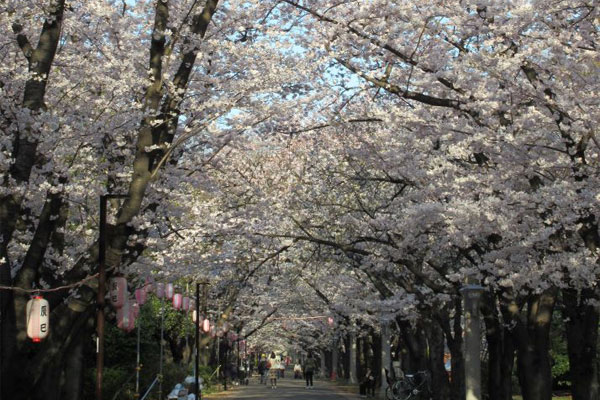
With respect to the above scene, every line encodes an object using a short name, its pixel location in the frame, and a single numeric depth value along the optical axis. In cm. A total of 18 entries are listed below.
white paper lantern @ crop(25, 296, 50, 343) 1460
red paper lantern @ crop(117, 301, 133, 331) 2119
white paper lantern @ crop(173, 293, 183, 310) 3105
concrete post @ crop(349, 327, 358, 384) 5425
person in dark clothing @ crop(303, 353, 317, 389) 5169
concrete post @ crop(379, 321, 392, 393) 3594
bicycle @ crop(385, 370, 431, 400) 2942
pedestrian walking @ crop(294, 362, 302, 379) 8152
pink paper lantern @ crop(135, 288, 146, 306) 2497
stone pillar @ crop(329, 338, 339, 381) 7428
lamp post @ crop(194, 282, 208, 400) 3337
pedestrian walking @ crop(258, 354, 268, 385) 6106
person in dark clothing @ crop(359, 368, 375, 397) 3941
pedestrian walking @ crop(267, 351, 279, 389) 5295
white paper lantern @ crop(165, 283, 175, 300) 2765
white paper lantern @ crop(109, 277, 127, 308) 2047
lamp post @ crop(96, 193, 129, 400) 1485
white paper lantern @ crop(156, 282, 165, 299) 2685
